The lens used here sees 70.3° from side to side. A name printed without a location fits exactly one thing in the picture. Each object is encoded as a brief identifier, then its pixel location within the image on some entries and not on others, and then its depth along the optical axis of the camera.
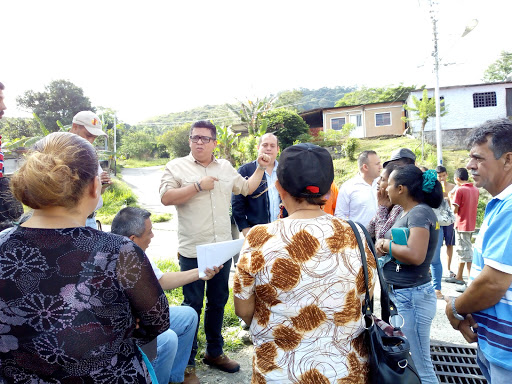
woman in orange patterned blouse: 1.53
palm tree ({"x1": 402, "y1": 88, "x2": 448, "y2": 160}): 24.58
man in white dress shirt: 4.11
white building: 26.44
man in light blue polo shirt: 1.67
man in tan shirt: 3.20
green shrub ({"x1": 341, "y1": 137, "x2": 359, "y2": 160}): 23.41
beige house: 32.00
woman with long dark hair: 2.47
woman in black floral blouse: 1.29
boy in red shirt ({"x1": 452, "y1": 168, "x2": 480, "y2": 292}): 5.92
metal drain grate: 3.09
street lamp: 17.09
